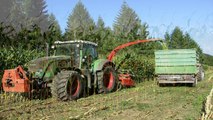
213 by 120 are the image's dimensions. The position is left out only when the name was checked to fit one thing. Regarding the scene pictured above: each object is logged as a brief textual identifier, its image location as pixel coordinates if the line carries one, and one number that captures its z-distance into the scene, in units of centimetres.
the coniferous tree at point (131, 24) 2438
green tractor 880
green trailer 1322
